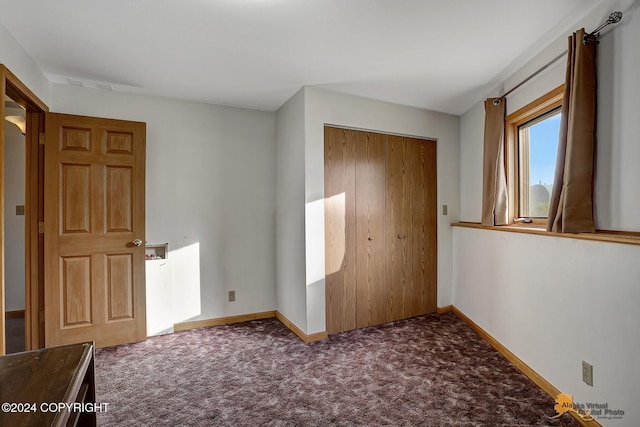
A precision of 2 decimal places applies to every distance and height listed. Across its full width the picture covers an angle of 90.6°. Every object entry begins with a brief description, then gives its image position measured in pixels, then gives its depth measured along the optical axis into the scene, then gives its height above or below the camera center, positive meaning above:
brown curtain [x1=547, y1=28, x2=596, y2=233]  1.88 +0.42
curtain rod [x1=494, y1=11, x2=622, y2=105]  1.72 +1.05
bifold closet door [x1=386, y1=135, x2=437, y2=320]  3.44 -0.12
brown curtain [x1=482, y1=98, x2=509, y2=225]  2.88 +0.43
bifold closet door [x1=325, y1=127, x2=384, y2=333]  3.12 -0.16
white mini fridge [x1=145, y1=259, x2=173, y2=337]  3.05 -0.78
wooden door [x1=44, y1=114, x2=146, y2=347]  2.69 -0.13
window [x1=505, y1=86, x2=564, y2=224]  2.48 +0.52
